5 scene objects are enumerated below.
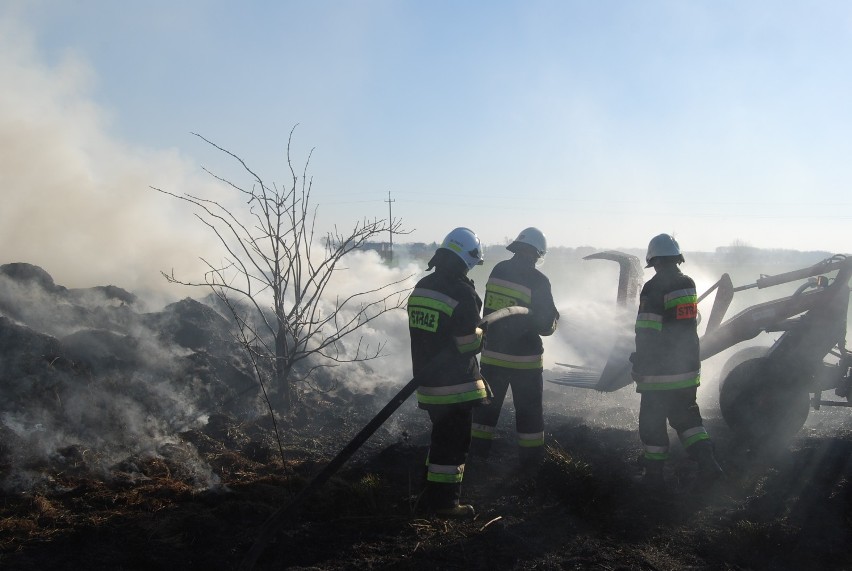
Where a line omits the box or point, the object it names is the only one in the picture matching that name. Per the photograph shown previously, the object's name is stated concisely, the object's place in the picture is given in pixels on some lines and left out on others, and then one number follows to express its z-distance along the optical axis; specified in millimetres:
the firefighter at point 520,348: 6145
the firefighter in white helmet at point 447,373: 4742
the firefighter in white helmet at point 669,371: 5715
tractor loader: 6957
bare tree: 7065
